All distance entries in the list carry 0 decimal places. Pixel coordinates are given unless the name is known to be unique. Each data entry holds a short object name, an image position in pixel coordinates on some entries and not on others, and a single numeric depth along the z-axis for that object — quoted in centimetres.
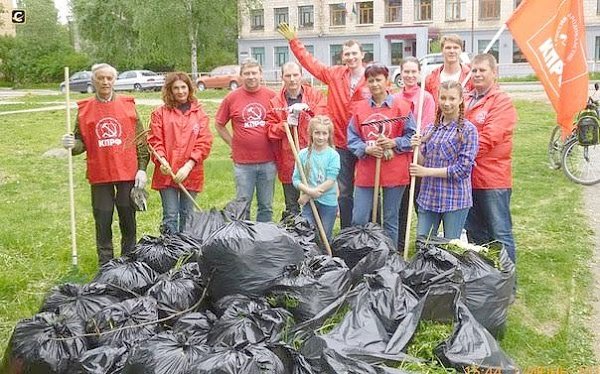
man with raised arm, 516
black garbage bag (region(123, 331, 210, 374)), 275
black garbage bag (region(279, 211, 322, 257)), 419
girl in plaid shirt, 434
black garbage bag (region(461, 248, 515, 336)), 388
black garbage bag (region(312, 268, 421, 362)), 308
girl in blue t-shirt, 478
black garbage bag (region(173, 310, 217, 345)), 331
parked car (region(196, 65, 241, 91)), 3212
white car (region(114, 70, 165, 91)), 3194
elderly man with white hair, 485
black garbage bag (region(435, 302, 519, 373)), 308
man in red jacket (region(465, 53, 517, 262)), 446
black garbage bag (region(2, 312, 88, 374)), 317
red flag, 489
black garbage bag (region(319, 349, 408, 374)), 285
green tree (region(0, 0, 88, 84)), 4112
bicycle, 842
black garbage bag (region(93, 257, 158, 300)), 381
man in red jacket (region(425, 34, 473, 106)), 494
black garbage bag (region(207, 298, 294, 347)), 313
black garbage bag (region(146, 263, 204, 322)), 356
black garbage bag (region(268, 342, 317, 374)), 284
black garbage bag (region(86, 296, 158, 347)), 326
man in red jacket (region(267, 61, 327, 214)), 510
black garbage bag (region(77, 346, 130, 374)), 304
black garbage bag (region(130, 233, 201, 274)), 424
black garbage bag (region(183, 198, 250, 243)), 459
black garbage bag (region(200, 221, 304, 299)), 362
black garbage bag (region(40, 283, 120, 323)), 352
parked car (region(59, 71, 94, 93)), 3197
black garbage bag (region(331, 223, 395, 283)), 423
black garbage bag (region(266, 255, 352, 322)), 347
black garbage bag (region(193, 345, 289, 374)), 265
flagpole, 476
